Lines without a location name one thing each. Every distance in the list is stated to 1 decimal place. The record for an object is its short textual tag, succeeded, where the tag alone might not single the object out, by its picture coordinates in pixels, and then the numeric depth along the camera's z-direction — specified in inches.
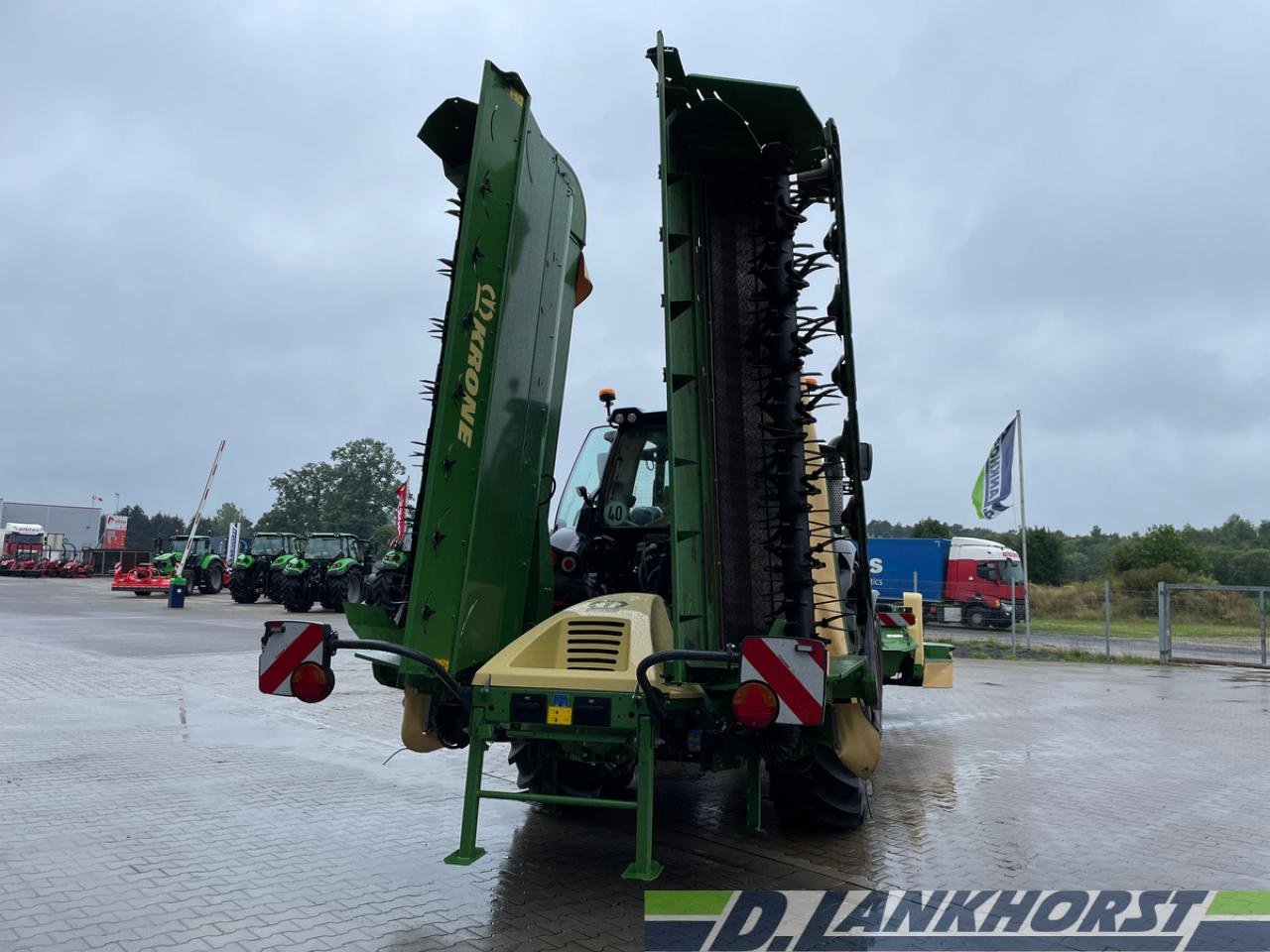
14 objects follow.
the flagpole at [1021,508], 824.4
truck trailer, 1101.1
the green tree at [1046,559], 1903.3
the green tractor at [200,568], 1347.2
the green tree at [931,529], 2151.8
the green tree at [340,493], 2910.9
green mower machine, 163.8
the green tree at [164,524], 4528.1
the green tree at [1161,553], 1642.5
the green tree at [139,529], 4370.1
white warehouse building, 3218.5
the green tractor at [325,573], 986.7
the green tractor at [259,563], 1146.7
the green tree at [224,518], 4332.4
